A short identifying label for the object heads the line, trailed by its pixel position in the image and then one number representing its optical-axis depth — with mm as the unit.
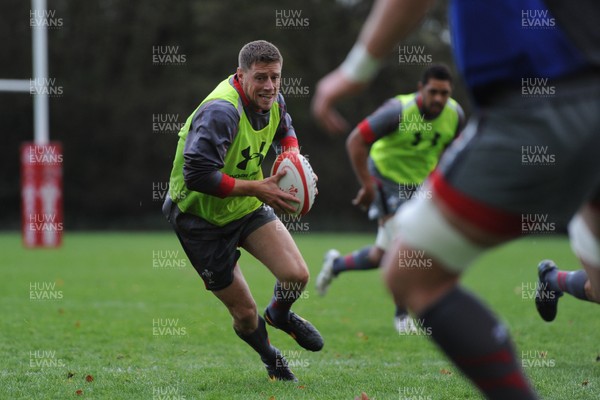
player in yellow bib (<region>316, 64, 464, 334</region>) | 13492
